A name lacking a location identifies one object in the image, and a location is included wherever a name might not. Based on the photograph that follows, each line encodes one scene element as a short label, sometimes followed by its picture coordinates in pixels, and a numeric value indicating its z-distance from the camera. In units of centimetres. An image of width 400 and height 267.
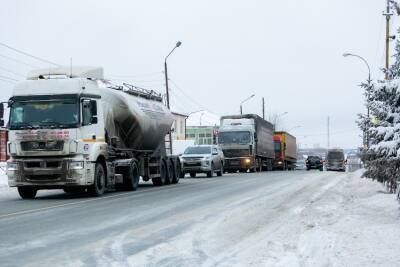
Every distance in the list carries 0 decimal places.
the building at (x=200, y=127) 11231
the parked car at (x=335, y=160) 6200
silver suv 3453
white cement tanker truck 1730
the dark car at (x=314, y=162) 6588
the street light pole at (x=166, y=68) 3884
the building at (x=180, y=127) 9191
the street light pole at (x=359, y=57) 4269
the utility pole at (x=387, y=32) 3211
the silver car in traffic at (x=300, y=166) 7935
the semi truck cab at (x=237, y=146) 4453
